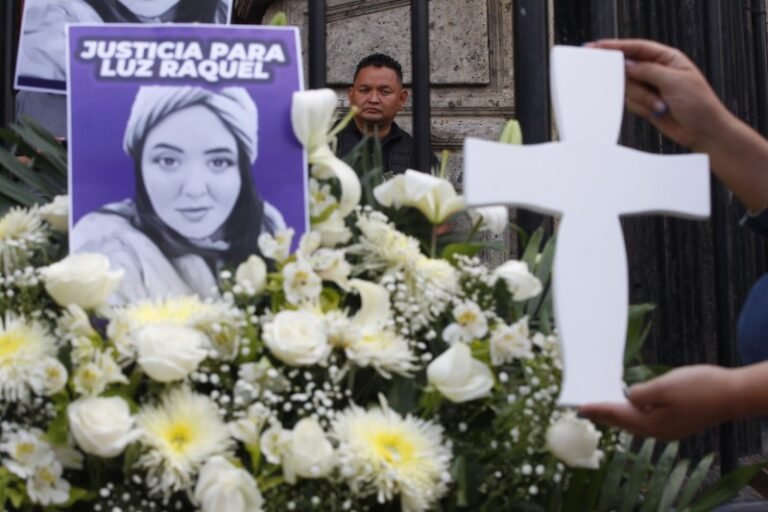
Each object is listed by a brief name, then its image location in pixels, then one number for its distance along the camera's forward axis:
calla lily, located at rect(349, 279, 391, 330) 2.08
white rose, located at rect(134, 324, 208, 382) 1.98
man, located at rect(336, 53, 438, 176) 4.14
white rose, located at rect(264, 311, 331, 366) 2.00
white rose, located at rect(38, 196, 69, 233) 2.16
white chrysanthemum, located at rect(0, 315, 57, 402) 1.98
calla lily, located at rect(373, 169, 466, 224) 2.17
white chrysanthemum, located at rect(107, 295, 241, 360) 2.01
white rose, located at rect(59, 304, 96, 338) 2.02
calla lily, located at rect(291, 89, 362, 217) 2.14
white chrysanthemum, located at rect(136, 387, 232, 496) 1.96
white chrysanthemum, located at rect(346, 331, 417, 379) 2.03
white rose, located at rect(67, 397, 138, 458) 1.94
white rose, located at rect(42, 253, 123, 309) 2.02
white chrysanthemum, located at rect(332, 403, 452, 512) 1.97
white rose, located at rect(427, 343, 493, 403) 2.02
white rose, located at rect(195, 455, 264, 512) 1.94
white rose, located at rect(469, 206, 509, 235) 2.23
